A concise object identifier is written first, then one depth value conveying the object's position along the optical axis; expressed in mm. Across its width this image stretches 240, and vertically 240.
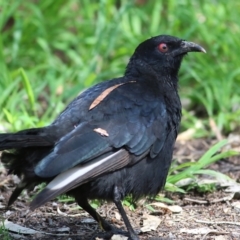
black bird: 9406
